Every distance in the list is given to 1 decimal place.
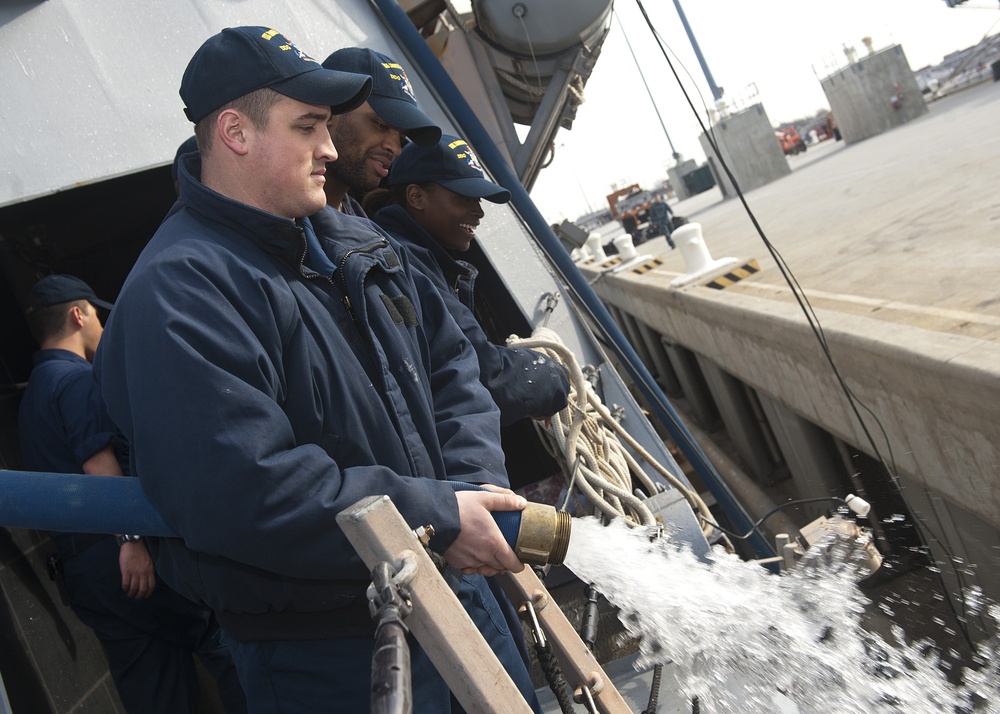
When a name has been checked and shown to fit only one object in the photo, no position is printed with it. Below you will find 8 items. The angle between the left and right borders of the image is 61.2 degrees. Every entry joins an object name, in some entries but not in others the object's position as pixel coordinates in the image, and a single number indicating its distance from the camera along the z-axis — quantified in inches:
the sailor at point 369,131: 98.8
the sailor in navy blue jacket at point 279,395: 55.2
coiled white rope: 110.3
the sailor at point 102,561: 109.2
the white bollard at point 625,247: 580.1
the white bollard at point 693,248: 337.7
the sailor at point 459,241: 102.2
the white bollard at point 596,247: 678.5
